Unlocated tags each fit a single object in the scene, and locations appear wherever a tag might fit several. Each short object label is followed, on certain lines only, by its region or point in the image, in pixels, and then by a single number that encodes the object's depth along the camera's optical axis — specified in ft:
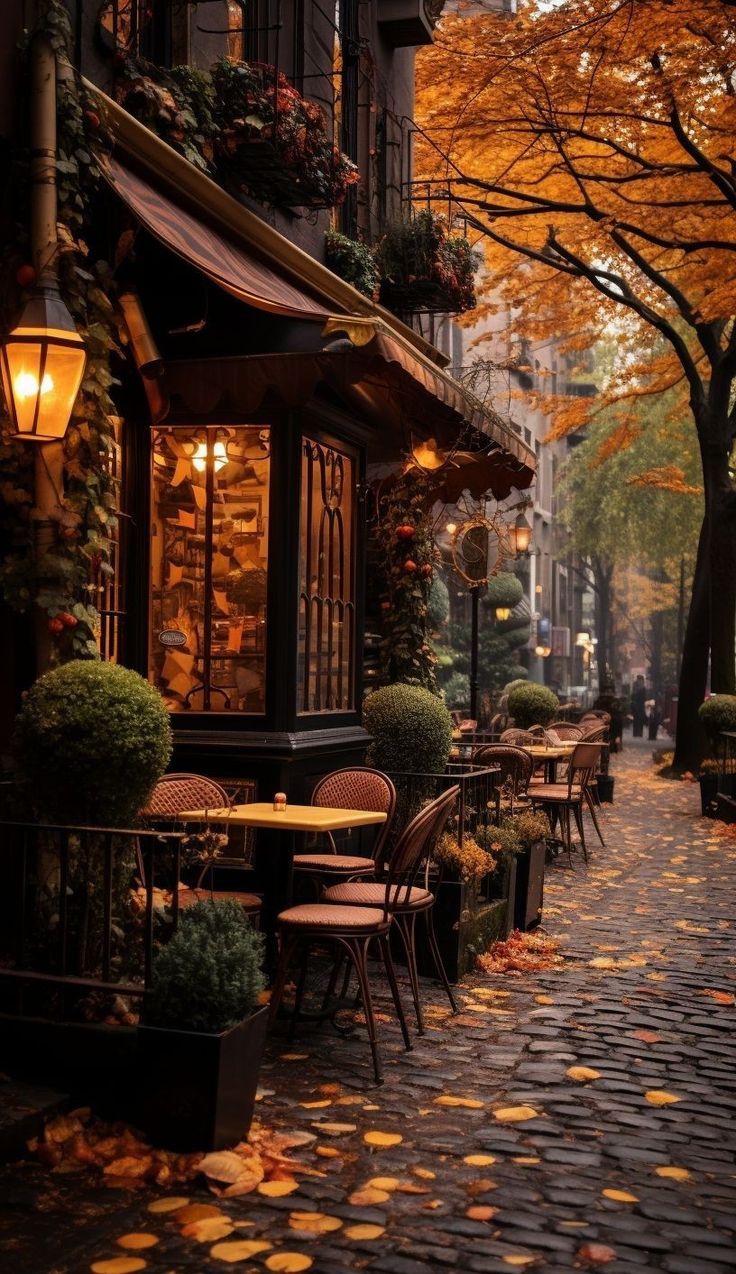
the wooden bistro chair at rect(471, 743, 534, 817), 39.99
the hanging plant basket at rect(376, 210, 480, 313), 44.16
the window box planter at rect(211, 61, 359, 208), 30.48
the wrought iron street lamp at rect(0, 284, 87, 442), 20.44
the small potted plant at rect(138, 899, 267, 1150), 16.89
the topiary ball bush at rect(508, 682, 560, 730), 69.82
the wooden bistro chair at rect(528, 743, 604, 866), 47.80
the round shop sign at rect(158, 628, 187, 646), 30.81
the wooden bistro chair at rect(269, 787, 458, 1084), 21.66
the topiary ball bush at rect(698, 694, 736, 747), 65.36
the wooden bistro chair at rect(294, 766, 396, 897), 27.40
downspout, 21.30
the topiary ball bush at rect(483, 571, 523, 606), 124.36
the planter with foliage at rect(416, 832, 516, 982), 28.12
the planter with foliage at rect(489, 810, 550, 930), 33.35
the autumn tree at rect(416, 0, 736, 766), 53.98
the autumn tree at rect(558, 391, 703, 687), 130.93
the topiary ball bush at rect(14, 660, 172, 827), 19.39
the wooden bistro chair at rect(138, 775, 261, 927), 25.03
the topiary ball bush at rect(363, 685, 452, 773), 37.29
